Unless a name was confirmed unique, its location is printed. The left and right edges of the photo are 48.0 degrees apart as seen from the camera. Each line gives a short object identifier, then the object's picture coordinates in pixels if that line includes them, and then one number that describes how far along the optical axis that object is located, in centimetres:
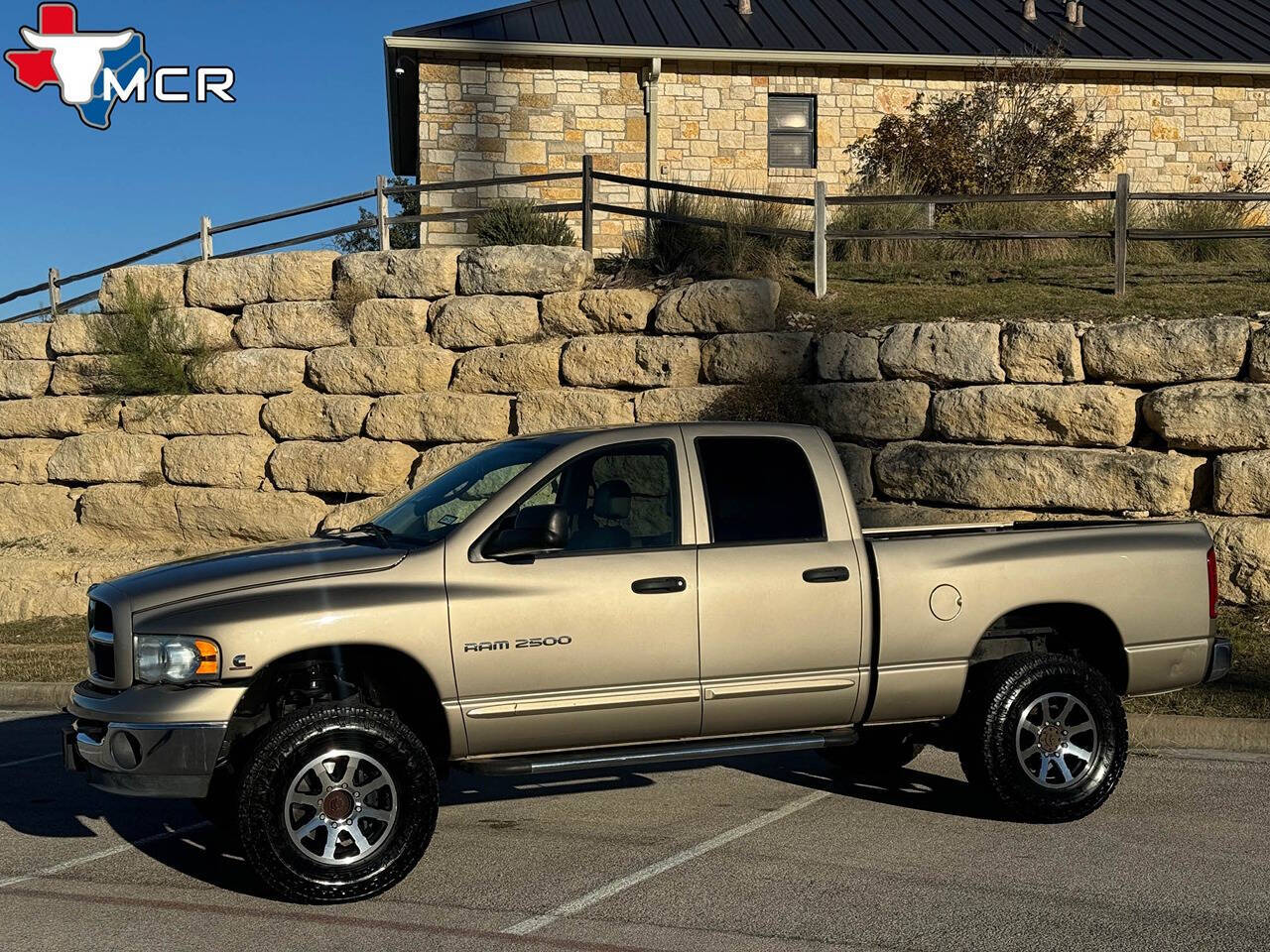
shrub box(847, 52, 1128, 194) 2280
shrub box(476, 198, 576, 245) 1873
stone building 2309
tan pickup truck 587
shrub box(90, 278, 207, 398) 1759
